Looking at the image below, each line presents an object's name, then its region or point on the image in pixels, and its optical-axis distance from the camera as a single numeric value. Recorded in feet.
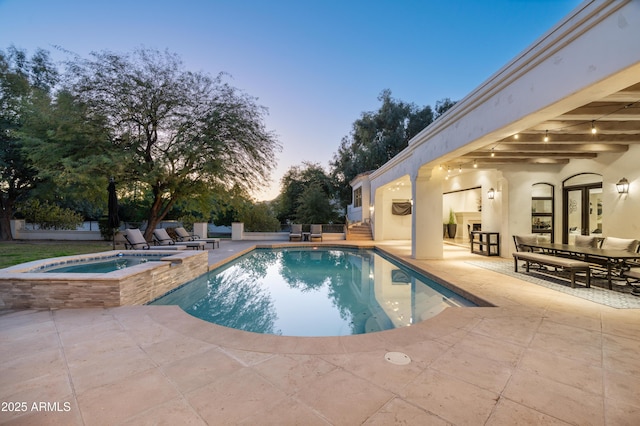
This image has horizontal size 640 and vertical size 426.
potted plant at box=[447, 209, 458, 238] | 52.08
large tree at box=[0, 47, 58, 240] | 43.36
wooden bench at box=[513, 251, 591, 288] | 17.60
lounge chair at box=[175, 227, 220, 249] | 40.78
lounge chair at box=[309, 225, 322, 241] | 53.21
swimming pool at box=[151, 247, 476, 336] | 15.17
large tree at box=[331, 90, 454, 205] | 84.77
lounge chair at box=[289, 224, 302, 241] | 52.01
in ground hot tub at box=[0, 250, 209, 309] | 13.96
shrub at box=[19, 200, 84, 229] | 50.42
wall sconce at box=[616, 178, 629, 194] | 22.93
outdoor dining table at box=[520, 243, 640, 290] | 17.08
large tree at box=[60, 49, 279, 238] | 35.50
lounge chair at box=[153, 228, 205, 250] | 34.91
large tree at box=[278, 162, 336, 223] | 76.18
